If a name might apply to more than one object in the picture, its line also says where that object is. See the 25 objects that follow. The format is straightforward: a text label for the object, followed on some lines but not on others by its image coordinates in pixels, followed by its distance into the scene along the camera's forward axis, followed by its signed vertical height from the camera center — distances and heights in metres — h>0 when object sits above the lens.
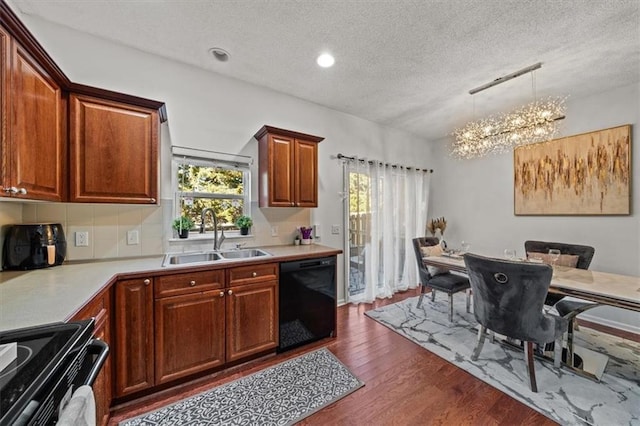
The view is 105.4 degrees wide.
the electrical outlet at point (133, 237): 2.14 -0.21
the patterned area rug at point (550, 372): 1.62 -1.31
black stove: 0.58 -0.44
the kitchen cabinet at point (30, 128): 1.21 +0.50
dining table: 1.64 -0.56
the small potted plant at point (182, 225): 2.31 -0.11
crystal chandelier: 2.36 +0.90
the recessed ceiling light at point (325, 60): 2.28 +1.47
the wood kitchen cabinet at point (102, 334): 1.25 -0.70
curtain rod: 3.45 +0.78
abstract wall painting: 2.77 +0.47
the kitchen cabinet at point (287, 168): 2.57 +0.50
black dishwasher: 2.24 -0.85
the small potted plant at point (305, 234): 3.01 -0.26
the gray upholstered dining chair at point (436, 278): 2.89 -0.83
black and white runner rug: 1.57 -1.32
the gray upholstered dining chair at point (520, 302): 1.76 -0.68
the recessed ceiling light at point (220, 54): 2.21 +1.49
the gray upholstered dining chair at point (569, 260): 2.05 -0.54
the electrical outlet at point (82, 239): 1.95 -0.20
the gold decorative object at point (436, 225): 4.39 -0.23
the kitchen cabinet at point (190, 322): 1.64 -0.83
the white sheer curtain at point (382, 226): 3.62 -0.21
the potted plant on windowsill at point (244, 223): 2.62 -0.11
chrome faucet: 2.38 -0.15
